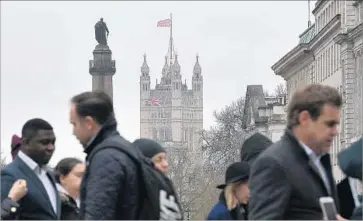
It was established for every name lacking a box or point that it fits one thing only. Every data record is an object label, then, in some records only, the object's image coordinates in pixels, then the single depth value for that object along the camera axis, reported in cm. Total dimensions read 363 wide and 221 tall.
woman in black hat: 1343
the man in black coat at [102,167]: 1021
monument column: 6956
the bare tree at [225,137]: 12519
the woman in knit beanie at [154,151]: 1216
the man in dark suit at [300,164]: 964
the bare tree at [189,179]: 13100
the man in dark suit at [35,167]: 1195
